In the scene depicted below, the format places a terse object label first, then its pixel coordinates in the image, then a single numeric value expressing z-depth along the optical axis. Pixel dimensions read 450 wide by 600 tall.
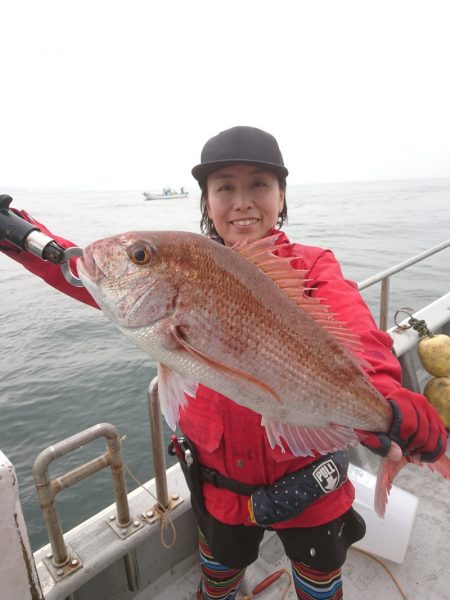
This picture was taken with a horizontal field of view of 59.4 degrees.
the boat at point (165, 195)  107.12
